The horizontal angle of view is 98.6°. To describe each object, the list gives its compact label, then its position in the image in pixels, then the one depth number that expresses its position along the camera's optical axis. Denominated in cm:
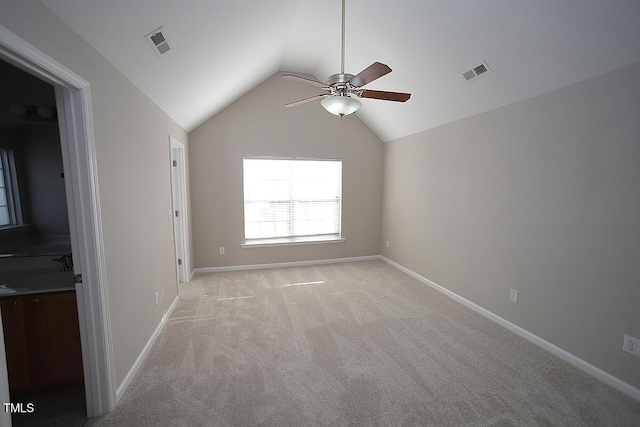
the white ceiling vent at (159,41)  184
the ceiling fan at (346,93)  204
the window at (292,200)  466
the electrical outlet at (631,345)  190
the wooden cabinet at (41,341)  172
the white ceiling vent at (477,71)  252
